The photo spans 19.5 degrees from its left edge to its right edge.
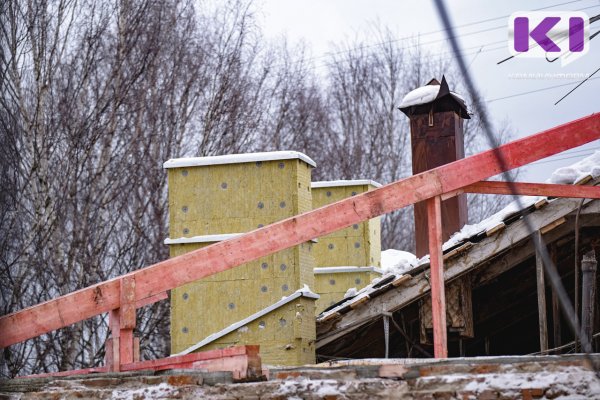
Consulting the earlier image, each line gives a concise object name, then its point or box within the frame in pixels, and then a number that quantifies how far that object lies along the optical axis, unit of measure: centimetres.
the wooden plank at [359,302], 1606
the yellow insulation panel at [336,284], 2150
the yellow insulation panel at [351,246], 2143
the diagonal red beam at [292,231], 1228
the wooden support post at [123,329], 1233
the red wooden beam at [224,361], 903
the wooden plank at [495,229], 1538
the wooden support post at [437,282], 1297
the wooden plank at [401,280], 1577
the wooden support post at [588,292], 1199
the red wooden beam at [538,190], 1379
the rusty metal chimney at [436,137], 1940
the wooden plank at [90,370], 1199
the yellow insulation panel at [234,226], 1636
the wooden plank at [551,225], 1513
